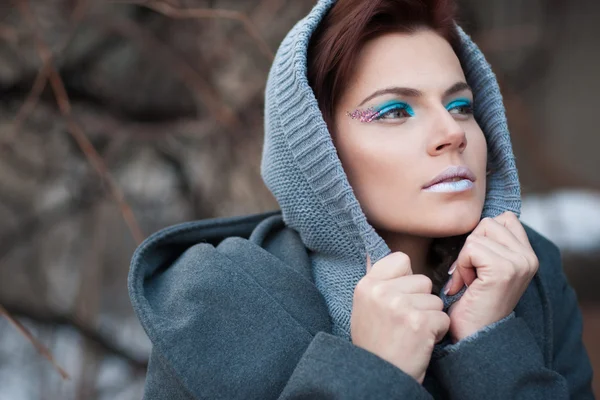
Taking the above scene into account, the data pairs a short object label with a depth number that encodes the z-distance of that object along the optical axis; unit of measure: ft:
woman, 2.58
